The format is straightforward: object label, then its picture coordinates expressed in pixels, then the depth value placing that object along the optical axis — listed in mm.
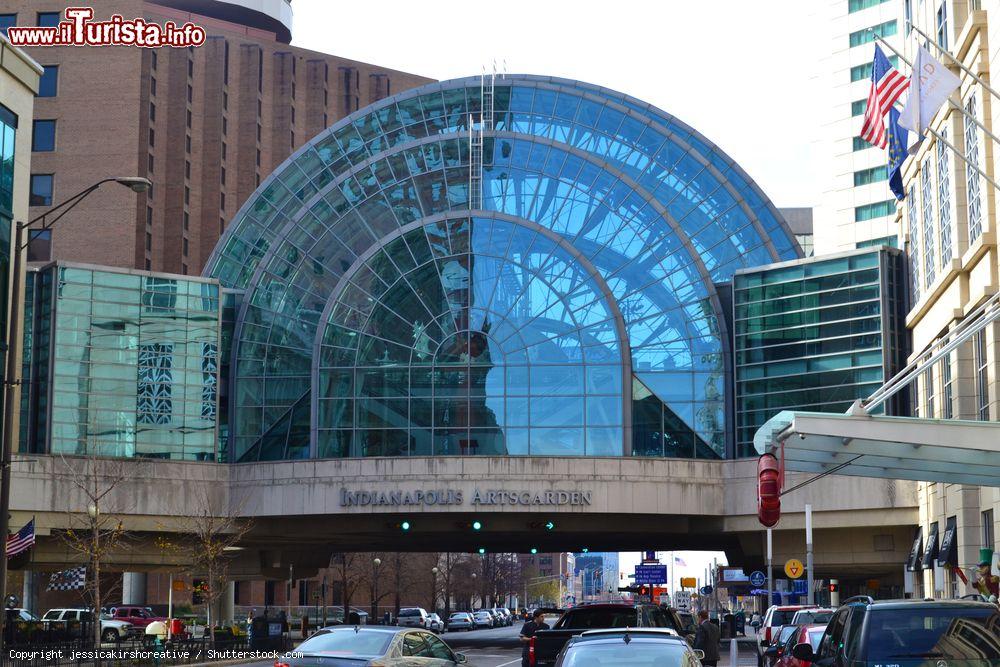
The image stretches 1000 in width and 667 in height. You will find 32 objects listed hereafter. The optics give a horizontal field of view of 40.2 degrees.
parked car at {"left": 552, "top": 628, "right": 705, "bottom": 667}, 13867
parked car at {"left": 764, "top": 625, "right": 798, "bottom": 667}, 22969
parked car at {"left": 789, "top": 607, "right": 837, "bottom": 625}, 28891
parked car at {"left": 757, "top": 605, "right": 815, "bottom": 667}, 37312
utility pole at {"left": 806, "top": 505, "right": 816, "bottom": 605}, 46219
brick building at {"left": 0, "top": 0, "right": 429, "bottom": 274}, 97312
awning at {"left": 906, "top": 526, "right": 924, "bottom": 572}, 44938
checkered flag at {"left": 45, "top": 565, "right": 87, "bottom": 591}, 52094
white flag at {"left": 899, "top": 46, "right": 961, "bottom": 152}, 25000
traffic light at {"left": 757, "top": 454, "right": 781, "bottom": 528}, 25688
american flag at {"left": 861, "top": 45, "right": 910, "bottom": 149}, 28672
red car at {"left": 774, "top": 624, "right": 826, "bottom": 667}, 21156
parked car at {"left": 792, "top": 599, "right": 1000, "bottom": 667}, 13836
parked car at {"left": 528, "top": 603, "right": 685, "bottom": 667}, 26344
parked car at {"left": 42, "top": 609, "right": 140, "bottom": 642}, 54344
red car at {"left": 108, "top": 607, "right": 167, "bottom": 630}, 62919
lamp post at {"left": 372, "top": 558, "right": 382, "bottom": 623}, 95588
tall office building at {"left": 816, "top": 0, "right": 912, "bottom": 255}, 101625
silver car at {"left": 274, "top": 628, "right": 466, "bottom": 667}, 18078
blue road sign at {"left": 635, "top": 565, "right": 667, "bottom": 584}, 54531
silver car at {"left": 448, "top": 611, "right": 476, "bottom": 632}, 87250
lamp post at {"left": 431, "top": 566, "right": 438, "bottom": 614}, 109062
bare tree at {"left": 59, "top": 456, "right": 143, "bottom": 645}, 48250
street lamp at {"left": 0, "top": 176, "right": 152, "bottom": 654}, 25530
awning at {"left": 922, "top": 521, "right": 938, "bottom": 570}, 41156
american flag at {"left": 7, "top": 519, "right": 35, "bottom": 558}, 37534
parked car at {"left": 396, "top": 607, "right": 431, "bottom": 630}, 78125
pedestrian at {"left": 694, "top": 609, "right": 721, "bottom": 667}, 26625
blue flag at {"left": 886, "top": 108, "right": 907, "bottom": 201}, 30375
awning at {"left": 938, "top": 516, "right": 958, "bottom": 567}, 36938
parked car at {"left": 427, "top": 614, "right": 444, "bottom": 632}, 81125
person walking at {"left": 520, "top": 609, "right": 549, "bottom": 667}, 34875
